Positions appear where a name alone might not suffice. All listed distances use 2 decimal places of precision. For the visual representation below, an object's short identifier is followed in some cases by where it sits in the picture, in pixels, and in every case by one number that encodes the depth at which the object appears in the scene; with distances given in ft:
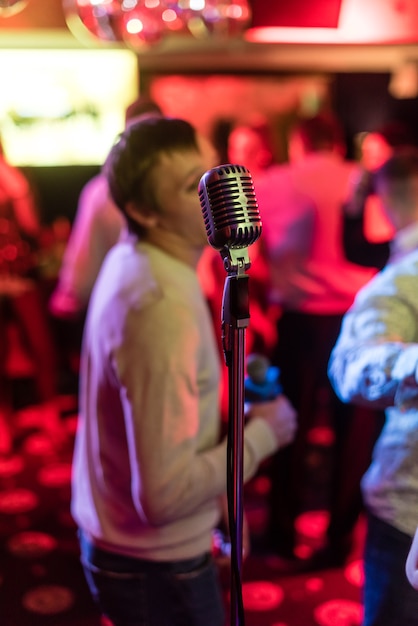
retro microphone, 3.11
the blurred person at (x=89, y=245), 9.98
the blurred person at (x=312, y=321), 9.98
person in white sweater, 4.18
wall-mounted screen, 18.40
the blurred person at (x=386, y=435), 4.03
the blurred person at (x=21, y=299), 13.16
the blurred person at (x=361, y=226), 9.91
